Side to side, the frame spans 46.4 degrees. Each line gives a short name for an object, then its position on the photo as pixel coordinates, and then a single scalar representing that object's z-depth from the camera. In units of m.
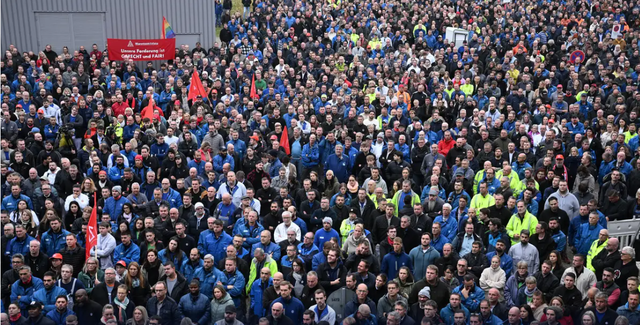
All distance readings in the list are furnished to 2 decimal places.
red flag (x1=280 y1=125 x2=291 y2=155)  15.75
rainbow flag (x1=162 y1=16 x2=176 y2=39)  23.28
